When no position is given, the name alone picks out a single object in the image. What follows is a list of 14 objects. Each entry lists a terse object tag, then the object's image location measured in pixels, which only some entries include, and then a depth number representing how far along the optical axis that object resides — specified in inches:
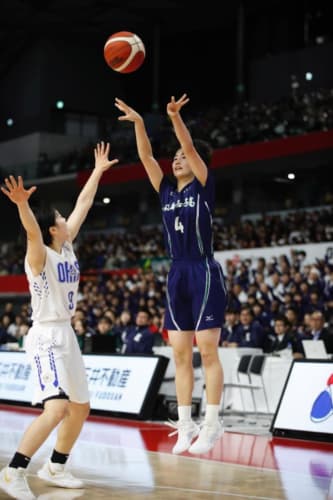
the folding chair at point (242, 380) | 586.9
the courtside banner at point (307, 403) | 454.0
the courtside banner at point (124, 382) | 560.1
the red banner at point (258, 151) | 1077.1
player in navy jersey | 272.2
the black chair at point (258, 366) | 587.2
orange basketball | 288.8
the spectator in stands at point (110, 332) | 652.5
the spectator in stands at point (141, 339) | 644.7
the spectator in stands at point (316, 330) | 600.4
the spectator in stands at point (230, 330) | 681.6
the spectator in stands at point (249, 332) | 663.8
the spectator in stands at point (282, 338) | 629.8
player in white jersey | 273.0
